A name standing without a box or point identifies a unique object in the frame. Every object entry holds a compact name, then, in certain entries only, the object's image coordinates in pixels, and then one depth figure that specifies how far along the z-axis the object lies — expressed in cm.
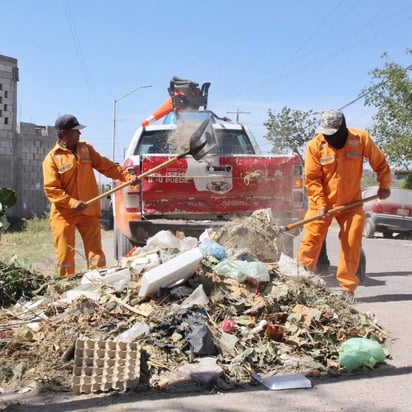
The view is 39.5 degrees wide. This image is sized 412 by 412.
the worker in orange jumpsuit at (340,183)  573
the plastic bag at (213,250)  558
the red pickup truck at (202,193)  697
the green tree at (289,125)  3200
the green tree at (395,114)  1994
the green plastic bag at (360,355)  388
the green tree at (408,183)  2117
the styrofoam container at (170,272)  453
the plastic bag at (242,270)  500
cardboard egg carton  348
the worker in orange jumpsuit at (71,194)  582
